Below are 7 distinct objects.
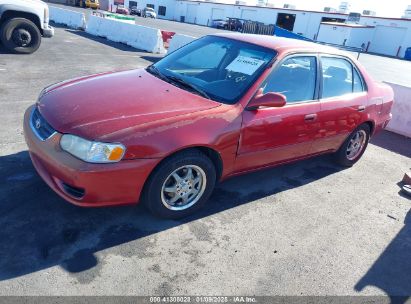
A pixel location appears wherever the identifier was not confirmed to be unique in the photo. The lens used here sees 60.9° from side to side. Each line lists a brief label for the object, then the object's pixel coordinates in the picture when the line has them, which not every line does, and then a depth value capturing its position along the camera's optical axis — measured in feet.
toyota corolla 9.29
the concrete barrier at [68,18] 58.44
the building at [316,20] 128.88
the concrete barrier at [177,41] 40.52
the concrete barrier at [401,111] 23.29
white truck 28.71
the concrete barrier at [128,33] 44.29
